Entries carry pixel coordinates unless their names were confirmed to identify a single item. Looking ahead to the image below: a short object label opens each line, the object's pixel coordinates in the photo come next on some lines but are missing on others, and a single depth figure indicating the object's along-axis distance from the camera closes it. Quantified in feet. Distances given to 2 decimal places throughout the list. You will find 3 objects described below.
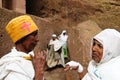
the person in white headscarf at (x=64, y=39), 15.06
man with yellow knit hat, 5.13
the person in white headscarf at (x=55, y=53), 15.03
